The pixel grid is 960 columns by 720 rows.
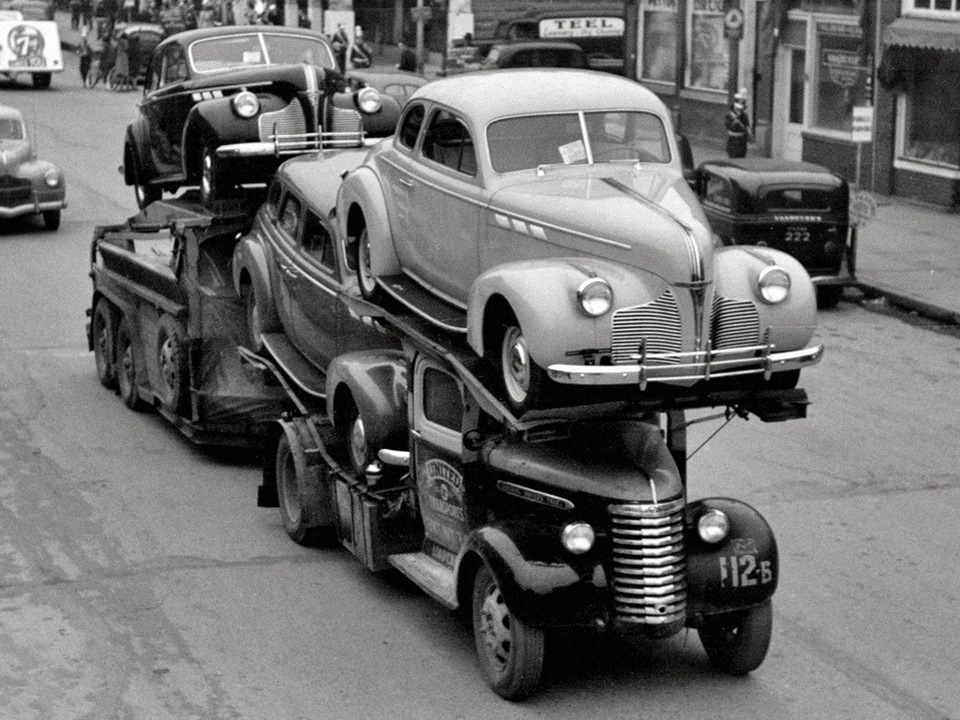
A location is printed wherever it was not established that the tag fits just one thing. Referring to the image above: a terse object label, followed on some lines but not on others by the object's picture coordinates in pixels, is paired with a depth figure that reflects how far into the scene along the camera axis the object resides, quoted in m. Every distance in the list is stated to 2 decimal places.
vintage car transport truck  8.81
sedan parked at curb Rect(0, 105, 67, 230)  25.16
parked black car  20.23
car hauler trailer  13.76
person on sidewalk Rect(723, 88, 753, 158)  29.44
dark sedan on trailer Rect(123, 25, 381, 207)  14.99
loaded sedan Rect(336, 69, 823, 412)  8.70
